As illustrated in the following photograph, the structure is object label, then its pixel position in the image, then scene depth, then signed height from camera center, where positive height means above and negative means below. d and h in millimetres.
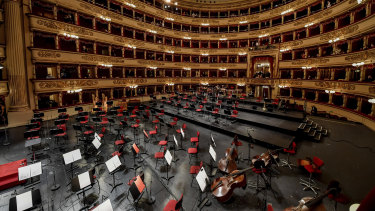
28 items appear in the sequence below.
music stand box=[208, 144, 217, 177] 5794 -2301
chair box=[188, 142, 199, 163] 6666 -2567
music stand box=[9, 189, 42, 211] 3793 -2762
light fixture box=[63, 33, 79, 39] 14198 +4525
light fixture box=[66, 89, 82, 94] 14938 -390
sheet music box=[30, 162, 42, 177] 5008 -2564
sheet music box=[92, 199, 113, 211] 3708 -2732
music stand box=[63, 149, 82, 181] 5730 -2478
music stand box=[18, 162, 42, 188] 4890 -2576
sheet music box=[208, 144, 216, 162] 5799 -2297
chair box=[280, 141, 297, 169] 6770 -3167
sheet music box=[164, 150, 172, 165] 5562 -2368
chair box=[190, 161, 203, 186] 5527 -2772
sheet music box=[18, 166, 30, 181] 4855 -2596
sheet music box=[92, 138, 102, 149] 6667 -2291
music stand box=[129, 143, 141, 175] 6108 -2331
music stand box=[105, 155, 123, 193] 5285 -2510
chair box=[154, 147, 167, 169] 6551 -2710
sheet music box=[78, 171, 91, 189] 4627 -2669
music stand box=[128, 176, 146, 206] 4125 -2635
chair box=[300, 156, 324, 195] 5602 -2842
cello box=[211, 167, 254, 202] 4520 -2802
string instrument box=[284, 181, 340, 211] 2801 -2175
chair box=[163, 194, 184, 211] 4125 -3039
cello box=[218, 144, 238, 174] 5699 -2725
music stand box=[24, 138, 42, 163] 7242 -2492
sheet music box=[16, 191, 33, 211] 3838 -2750
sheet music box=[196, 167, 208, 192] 4286 -2443
